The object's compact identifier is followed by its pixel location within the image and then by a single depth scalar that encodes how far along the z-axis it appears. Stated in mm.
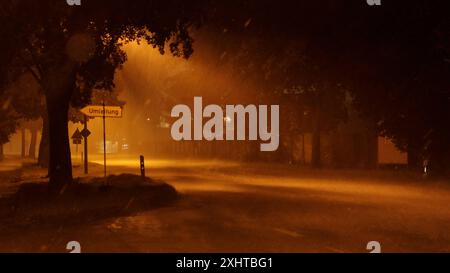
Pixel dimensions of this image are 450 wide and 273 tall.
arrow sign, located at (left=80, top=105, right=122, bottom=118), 27031
